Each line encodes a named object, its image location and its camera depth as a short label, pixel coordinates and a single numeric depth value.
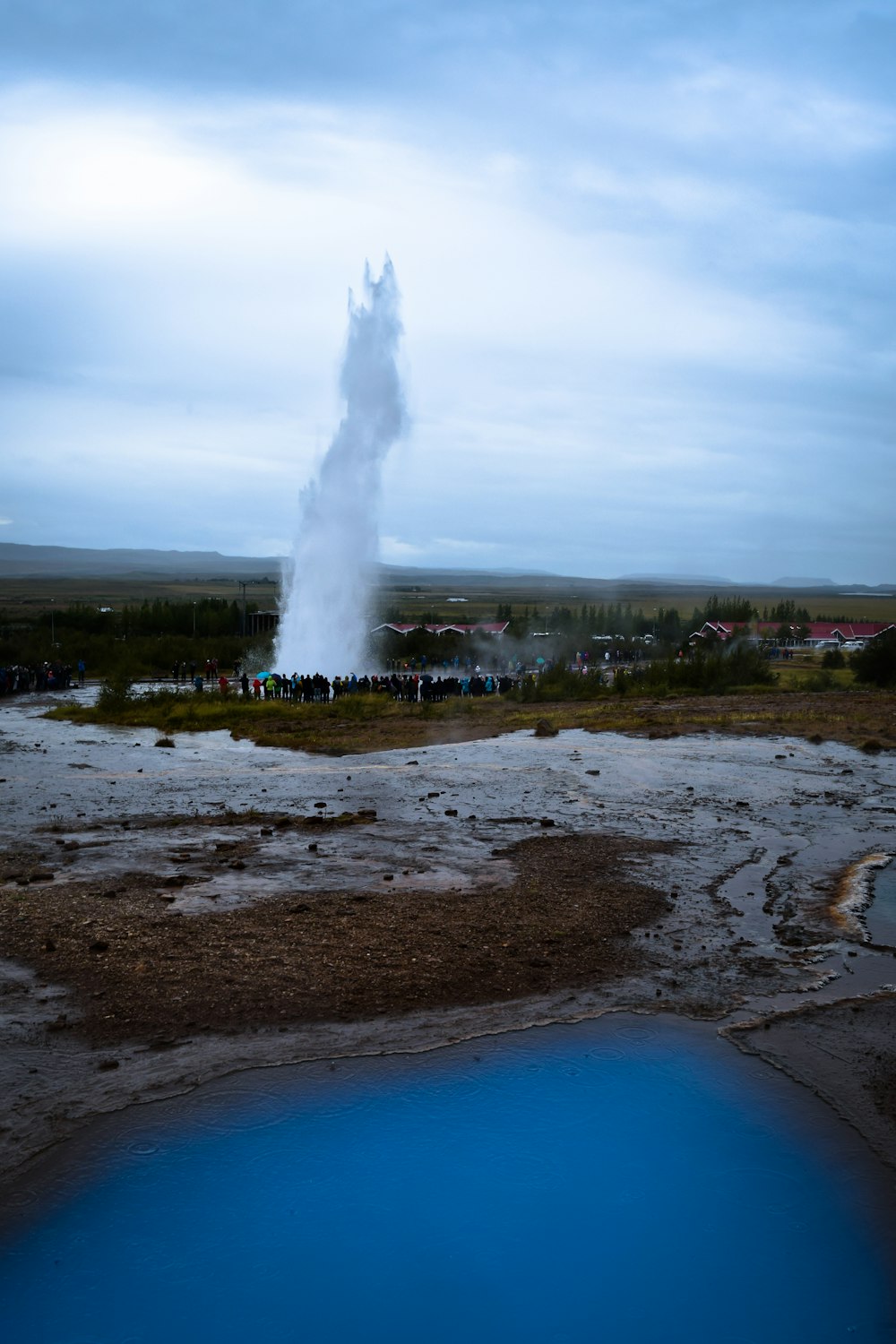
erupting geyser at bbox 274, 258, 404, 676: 41.34
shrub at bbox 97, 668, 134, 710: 30.88
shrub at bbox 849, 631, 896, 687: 38.38
